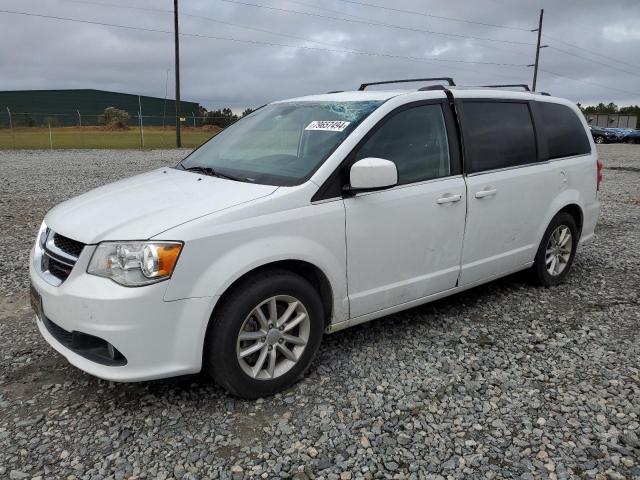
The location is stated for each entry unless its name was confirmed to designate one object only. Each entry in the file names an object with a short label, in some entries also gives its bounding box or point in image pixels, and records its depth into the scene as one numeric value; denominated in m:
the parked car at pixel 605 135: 38.91
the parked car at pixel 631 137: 38.72
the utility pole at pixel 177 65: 28.14
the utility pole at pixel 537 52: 43.39
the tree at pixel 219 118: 36.12
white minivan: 2.76
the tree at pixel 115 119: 39.00
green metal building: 57.47
